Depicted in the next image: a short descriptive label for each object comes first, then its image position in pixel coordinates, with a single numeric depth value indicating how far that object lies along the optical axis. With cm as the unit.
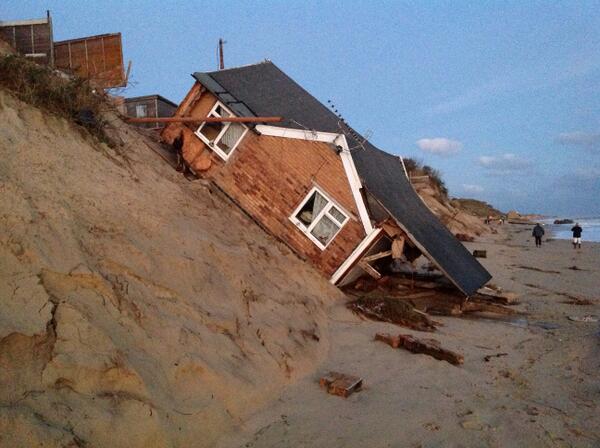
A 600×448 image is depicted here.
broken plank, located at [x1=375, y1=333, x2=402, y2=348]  817
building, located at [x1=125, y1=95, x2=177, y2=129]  1888
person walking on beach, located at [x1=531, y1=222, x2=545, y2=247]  3176
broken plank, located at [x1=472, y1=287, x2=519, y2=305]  1362
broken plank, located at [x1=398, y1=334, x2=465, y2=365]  784
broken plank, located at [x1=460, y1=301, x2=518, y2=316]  1253
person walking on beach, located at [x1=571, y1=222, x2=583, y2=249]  3103
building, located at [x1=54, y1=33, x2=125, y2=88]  1494
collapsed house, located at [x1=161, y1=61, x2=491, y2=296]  1204
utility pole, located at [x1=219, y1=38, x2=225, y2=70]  2827
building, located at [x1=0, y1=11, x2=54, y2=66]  1373
